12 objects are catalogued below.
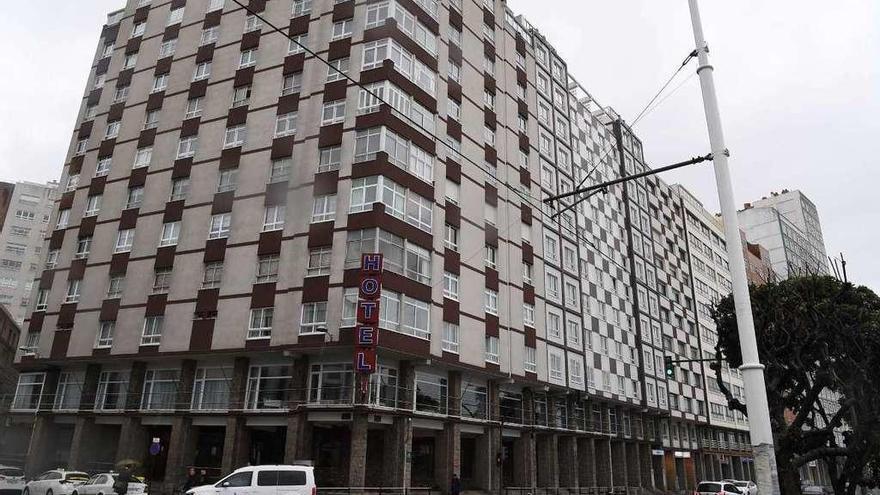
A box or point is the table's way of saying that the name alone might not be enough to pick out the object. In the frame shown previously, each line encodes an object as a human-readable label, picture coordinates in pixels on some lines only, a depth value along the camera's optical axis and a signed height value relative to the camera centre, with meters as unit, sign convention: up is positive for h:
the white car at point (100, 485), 27.53 -1.60
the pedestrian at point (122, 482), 24.00 -1.26
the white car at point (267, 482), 21.19 -1.00
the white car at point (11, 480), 32.50 -1.79
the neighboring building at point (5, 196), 93.94 +36.73
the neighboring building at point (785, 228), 110.56 +43.10
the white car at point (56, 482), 27.86 -1.58
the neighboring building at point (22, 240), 89.88 +29.43
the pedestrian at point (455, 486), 31.92 -1.41
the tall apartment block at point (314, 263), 33.06 +11.29
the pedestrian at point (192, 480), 26.12 -1.21
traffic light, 30.64 +4.58
